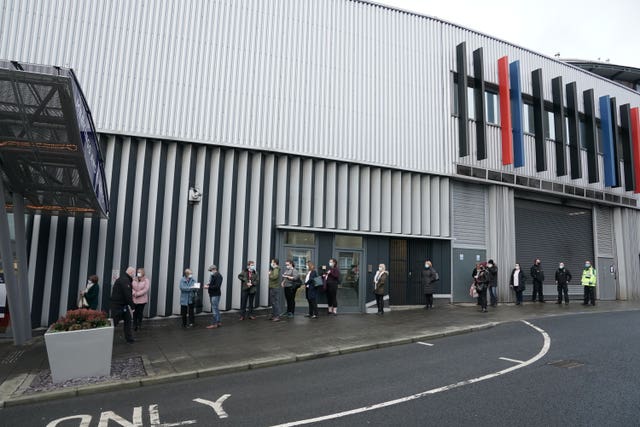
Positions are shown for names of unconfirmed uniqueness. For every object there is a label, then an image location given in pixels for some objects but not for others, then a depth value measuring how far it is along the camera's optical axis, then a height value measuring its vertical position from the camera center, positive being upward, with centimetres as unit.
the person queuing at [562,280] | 1844 -48
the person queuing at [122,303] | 1024 -92
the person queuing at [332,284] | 1431 -60
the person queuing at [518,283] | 1764 -60
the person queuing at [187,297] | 1233 -92
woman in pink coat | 1166 -81
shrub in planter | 774 -103
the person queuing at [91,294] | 1133 -81
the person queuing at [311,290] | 1384 -77
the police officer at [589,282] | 1811 -54
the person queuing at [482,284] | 1499 -58
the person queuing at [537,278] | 1842 -41
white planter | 738 -151
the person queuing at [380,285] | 1479 -63
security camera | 1373 +205
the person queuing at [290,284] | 1371 -59
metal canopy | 713 +221
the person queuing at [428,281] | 1566 -50
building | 1305 +426
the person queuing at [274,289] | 1321 -73
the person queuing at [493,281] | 1638 -49
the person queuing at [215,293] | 1233 -81
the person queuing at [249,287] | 1309 -66
